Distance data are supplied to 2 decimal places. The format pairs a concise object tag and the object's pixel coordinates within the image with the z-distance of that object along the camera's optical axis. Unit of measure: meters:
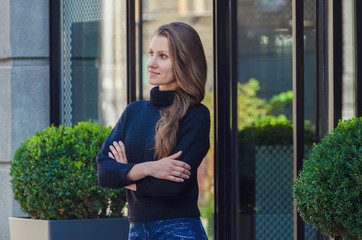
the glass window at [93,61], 11.03
